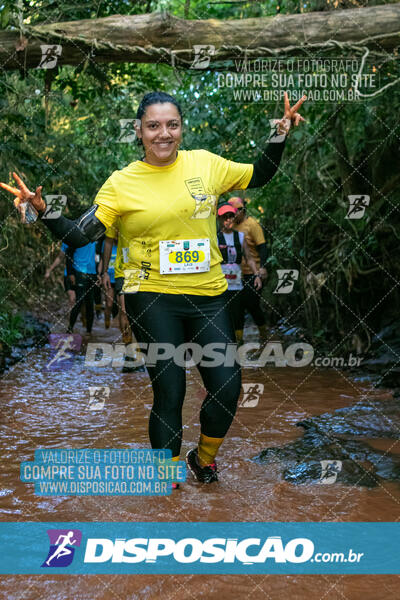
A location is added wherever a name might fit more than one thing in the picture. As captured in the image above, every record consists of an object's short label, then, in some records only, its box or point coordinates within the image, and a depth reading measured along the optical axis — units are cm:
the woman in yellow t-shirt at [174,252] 316
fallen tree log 521
